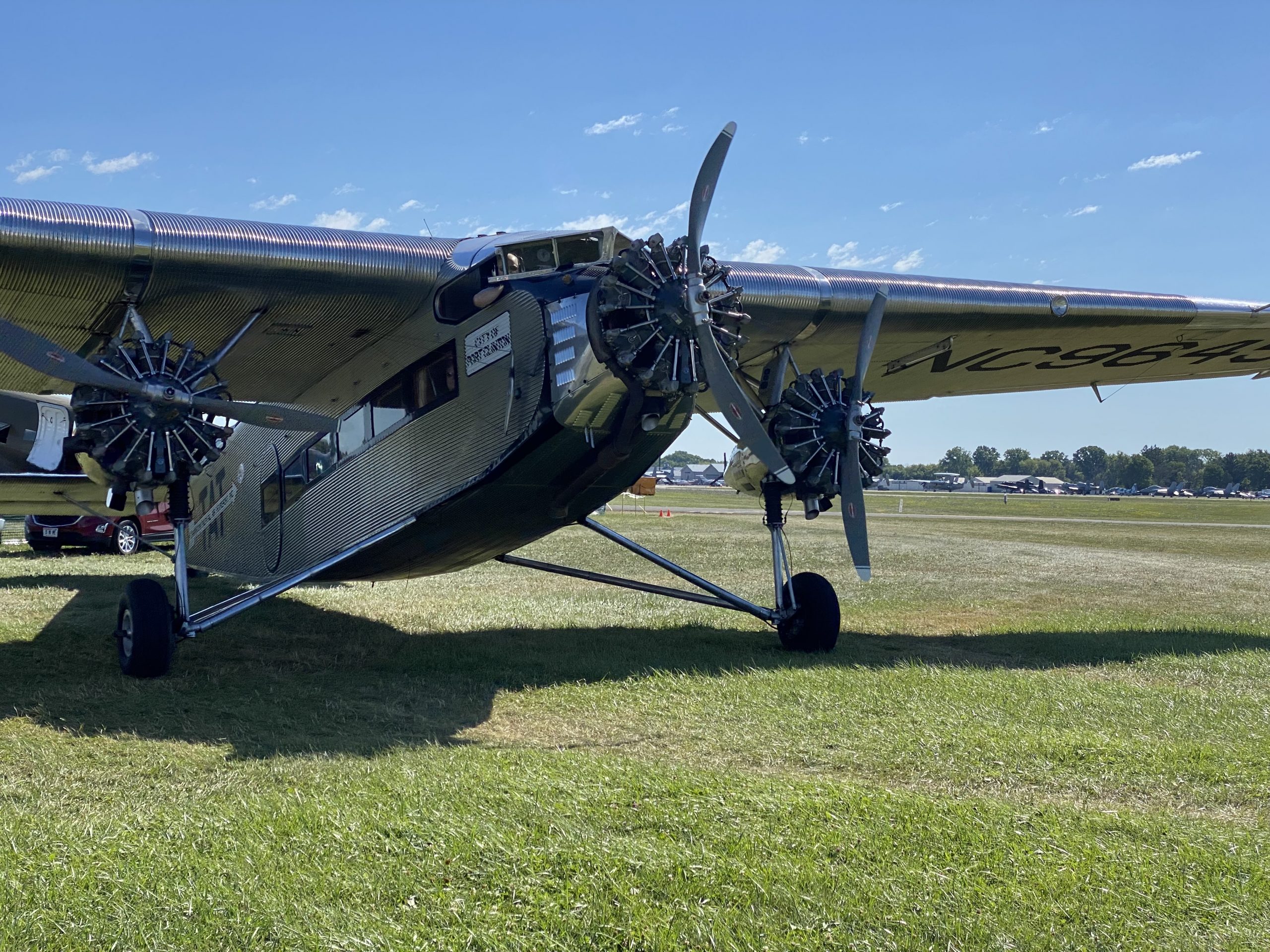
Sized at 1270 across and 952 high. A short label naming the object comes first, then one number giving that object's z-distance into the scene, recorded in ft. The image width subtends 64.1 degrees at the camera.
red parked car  82.74
